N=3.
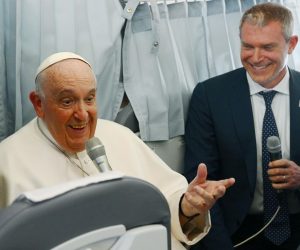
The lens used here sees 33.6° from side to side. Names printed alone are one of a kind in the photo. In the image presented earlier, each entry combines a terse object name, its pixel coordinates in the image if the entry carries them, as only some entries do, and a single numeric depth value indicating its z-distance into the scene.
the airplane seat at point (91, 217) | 0.93
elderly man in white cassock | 1.78
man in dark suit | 2.38
